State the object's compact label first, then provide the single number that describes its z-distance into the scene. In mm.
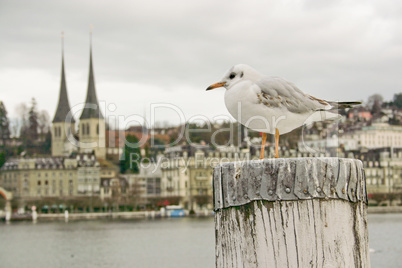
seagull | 3432
